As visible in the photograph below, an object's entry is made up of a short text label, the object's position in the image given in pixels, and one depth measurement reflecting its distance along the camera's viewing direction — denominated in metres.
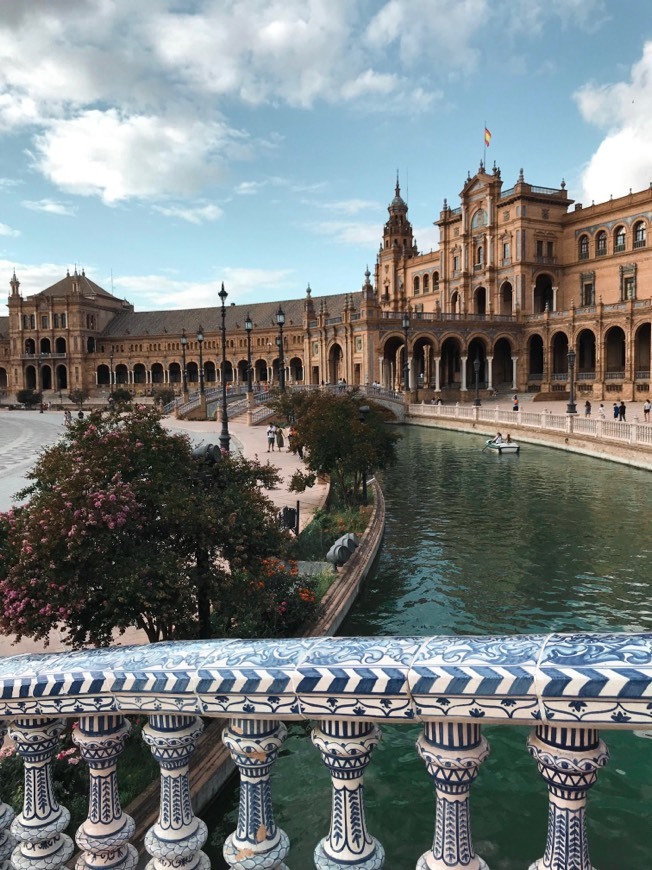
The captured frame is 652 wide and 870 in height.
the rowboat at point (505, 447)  31.09
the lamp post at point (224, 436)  21.89
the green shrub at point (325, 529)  13.12
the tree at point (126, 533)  5.86
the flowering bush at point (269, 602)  7.19
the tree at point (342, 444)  17.56
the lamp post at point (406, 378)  53.56
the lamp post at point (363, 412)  20.98
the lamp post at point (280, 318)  31.89
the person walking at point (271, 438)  30.05
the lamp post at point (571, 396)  35.38
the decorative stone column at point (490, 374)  60.84
